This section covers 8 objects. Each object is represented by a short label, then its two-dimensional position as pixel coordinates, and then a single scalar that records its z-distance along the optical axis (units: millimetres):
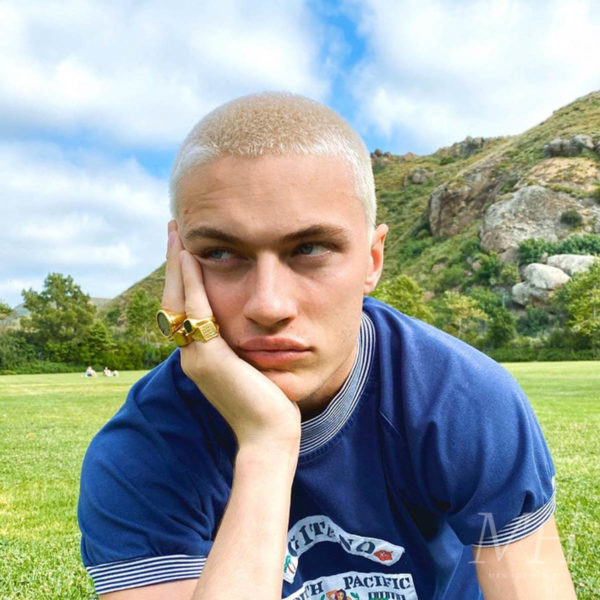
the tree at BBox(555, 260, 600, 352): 45812
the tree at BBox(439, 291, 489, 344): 59469
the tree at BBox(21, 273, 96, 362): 72875
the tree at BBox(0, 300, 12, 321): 62738
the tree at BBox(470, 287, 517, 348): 54594
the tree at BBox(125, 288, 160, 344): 63469
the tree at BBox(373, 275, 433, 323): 55656
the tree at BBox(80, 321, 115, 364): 58078
